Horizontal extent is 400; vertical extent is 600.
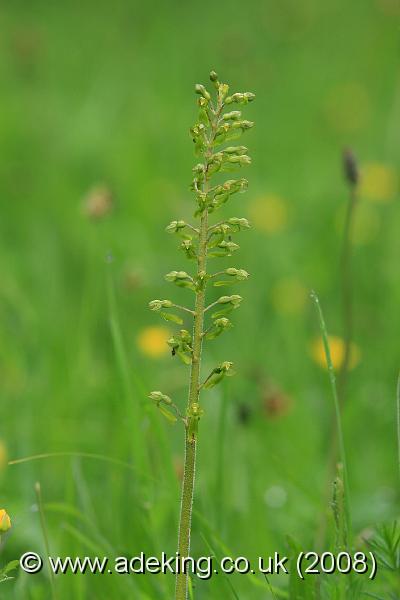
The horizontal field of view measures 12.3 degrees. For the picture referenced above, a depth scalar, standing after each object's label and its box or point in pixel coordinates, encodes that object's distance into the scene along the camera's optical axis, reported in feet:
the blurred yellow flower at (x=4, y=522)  10.20
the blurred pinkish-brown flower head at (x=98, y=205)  17.09
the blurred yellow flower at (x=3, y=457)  17.17
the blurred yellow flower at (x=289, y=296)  25.00
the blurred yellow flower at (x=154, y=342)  21.68
